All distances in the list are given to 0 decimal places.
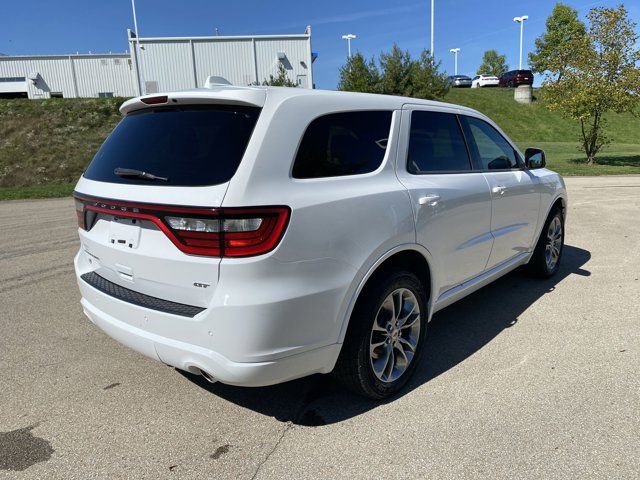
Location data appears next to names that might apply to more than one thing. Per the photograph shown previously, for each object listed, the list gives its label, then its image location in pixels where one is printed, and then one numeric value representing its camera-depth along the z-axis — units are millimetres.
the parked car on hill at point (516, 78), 45094
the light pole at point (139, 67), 36750
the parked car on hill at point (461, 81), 52562
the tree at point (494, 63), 73375
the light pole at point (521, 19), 56688
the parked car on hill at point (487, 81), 51969
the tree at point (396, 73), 26219
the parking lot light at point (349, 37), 52438
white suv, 2207
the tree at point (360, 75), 25422
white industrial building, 37312
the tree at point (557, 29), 47625
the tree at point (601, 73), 18438
